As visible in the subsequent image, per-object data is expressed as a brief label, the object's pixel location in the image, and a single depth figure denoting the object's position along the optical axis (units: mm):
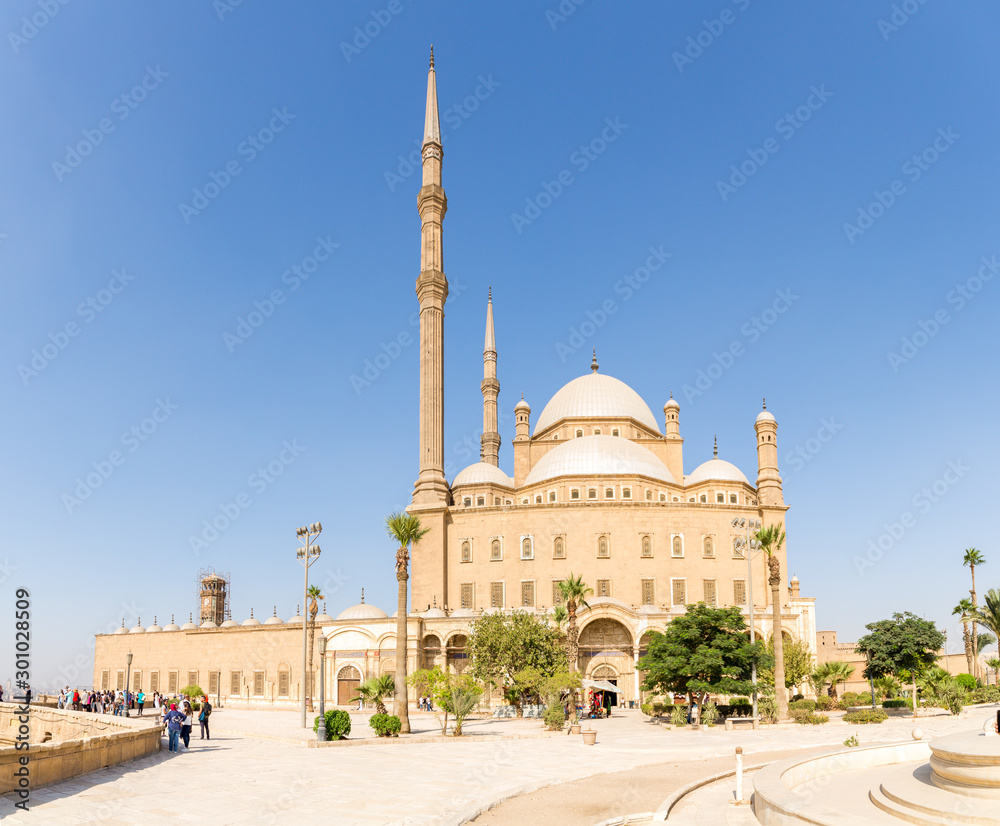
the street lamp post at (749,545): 34000
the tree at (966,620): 57794
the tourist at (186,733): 23078
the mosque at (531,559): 49500
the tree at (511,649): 40469
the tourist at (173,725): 22328
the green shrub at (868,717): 32031
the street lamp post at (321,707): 24547
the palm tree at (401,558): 29500
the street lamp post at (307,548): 31594
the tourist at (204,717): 26859
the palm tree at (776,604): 32988
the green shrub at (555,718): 29984
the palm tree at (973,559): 62844
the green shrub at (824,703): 42531
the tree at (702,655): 33312
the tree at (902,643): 43188
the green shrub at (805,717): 32000
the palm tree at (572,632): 34875
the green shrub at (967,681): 47281
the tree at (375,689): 40906
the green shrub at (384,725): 26078
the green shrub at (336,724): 25000
